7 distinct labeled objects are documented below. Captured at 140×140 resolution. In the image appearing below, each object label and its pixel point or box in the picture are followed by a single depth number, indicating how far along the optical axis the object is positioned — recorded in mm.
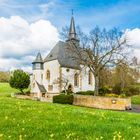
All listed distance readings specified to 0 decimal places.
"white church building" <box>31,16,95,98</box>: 37736
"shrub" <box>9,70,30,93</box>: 41959
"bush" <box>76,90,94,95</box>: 35513
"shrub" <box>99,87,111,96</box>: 36548
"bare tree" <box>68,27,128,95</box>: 26263
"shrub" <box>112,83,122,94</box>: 40276
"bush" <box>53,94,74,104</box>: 23882
